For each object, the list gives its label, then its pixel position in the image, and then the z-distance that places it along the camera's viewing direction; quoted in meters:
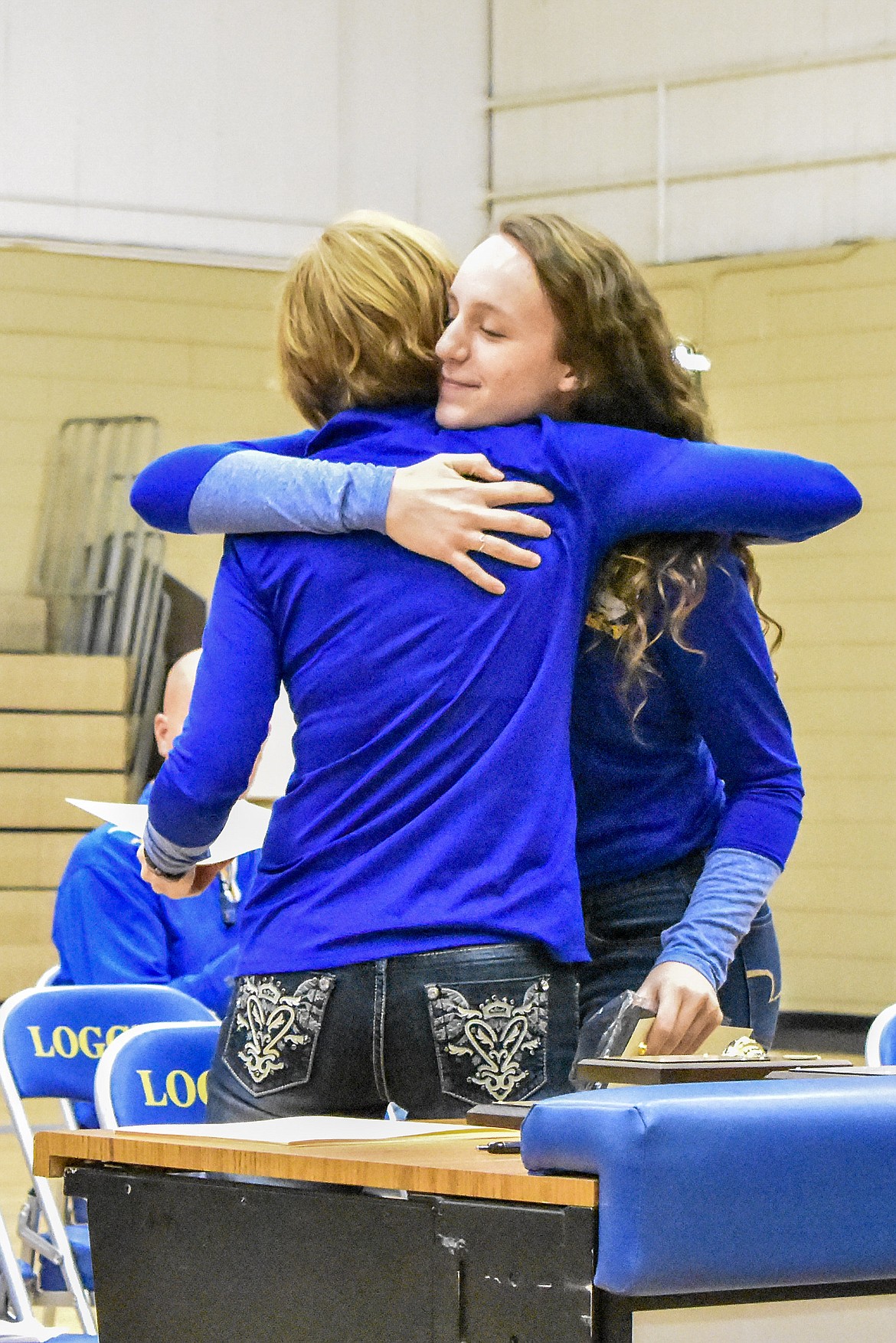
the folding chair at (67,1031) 6.03
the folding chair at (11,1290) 5.57
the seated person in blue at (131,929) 7.04
